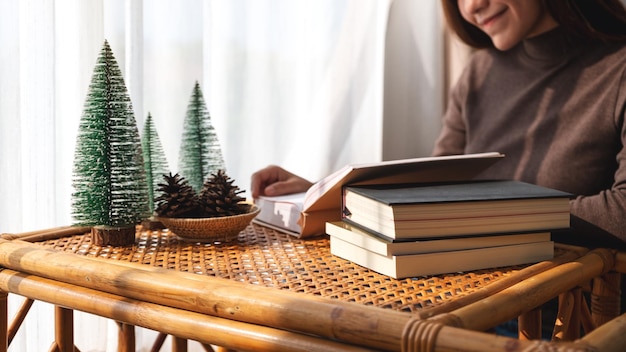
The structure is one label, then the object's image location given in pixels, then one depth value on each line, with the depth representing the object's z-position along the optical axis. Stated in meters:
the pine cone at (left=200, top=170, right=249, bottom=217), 0.92
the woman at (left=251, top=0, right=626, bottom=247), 1.18
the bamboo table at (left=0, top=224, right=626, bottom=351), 0.58
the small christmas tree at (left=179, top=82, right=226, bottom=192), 1.06
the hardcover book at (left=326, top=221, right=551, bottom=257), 0.74
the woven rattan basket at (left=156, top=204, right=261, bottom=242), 0.88
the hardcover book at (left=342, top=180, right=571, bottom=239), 0.74
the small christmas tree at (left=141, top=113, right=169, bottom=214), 1.00
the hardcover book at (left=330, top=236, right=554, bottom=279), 0.74
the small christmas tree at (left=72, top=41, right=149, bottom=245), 0.85
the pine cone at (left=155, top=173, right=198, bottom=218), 0.90
